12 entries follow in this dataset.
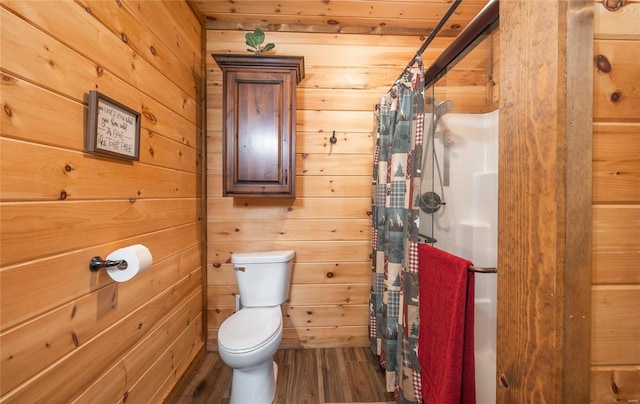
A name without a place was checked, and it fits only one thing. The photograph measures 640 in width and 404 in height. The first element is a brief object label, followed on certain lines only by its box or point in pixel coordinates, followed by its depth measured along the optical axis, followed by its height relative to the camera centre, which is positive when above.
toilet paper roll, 0.96 -0.24
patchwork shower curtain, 1.25 -0.15
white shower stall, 1.42 +0.07
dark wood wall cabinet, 1.70 +0.50
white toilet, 1.30 -0.72
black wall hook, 1.97 +0.48
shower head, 1.56 +0.58
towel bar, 0.92 -0.25
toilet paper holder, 0.94 -0.24
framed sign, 0.93 +0.29
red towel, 0.99 -0.53
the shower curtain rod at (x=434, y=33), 1.02 +0.79
